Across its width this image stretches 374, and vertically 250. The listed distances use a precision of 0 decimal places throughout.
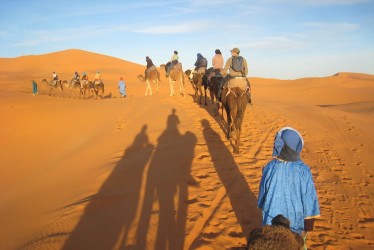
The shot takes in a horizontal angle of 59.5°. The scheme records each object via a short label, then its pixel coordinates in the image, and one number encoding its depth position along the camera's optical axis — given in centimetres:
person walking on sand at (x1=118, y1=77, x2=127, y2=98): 2580
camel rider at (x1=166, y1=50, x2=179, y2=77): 1905
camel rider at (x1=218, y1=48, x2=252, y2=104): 948
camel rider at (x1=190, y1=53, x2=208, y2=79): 1714
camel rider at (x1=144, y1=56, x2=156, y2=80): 2135
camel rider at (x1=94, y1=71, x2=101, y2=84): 2524
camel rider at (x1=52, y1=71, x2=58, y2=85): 3105
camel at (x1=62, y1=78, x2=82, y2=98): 2791
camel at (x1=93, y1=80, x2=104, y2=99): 2527
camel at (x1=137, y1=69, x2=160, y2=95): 2164
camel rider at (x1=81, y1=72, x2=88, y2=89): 2653
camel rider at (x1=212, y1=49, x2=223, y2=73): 1460
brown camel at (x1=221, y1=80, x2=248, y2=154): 960
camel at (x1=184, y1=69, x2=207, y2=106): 1712
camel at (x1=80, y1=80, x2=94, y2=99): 2608
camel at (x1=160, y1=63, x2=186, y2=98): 1906
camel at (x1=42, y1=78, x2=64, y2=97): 3110
